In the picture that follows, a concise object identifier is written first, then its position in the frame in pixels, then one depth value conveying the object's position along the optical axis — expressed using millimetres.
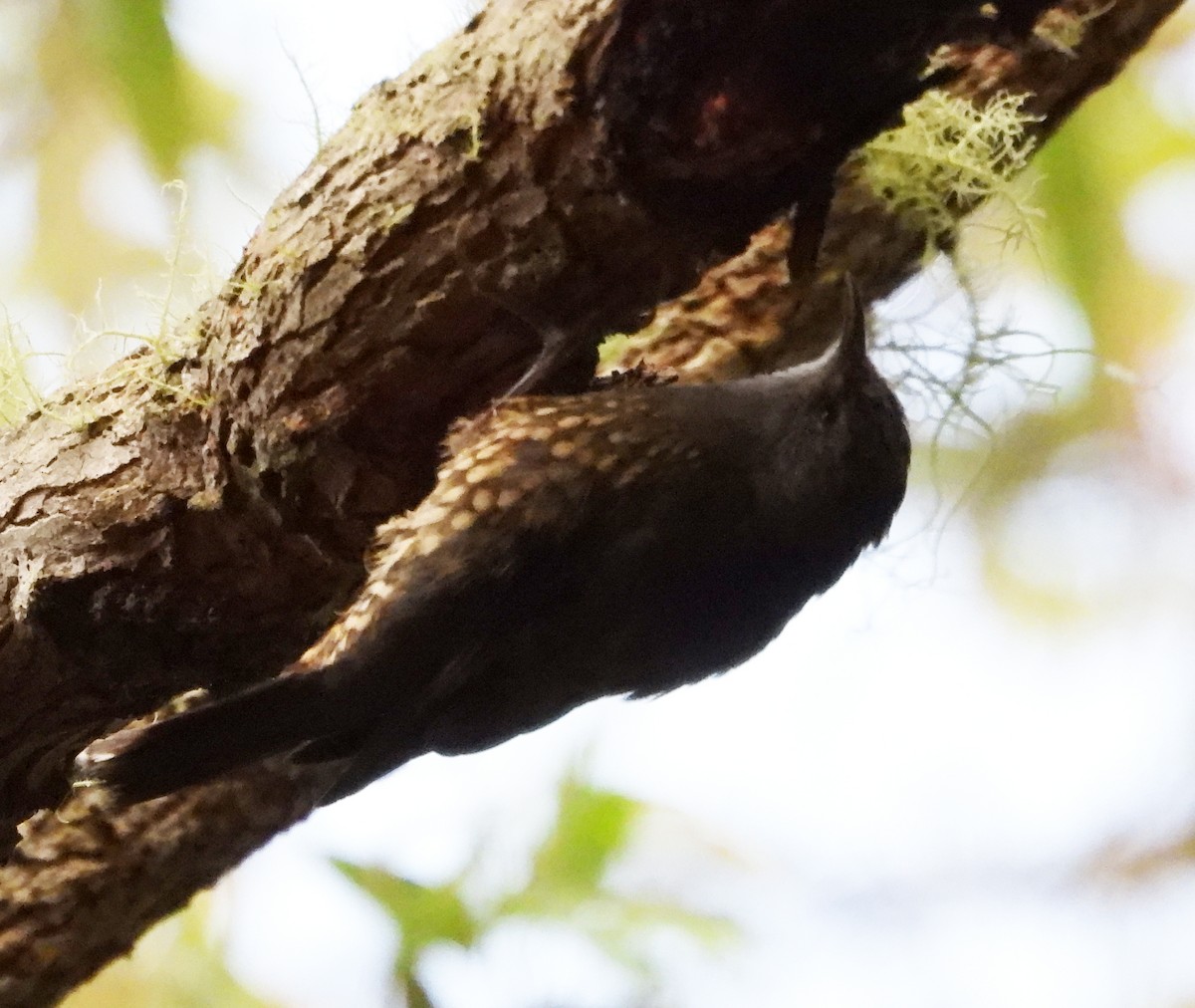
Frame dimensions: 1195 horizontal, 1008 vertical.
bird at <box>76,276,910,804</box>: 3163
